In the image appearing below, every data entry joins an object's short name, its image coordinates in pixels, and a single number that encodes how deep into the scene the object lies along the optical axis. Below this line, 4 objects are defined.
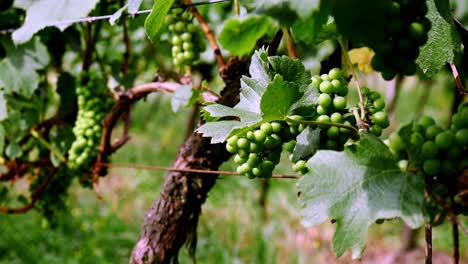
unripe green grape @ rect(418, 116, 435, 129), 0.67
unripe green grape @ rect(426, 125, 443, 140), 0.65
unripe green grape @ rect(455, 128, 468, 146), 0.63
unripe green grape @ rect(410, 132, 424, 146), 0.65
